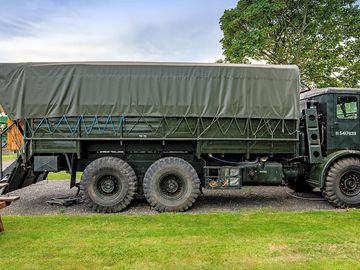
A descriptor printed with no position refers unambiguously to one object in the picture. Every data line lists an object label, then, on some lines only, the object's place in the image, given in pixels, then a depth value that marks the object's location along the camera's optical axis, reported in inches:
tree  806.5
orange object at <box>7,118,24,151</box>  380.8
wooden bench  271.0
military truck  367.6
